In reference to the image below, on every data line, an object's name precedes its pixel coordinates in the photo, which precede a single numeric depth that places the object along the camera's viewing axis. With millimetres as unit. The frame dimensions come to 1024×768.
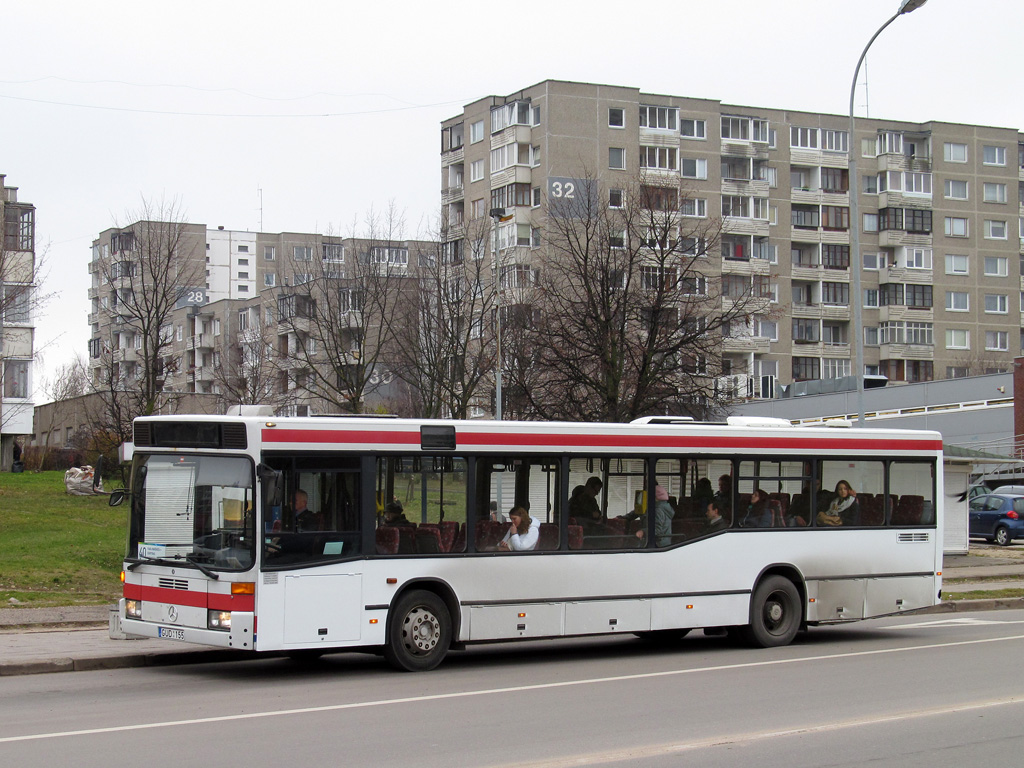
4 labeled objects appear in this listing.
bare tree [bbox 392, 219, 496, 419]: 46406
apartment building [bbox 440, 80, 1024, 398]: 78875
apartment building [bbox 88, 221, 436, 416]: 41094
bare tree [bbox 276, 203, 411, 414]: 46906
